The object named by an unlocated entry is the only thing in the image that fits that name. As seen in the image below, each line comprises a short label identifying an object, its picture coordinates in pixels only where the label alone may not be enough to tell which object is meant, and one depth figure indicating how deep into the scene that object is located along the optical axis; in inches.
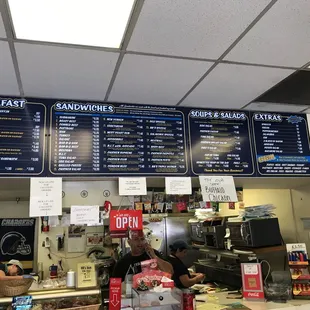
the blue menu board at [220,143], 114.0
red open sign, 105.6
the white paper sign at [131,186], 104.0
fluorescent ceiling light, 62.5
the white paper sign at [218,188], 110.3
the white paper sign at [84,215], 103.4
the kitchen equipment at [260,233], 142.5
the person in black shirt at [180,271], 161.2
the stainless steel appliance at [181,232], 231.7
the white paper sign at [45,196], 96.3
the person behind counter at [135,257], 131.3
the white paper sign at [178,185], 107.4
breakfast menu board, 97.7
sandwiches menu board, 102.7
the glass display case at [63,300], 90.9
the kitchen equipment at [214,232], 178.5
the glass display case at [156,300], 86.0
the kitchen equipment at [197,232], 210.2
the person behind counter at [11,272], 92.4
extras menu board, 119.6
